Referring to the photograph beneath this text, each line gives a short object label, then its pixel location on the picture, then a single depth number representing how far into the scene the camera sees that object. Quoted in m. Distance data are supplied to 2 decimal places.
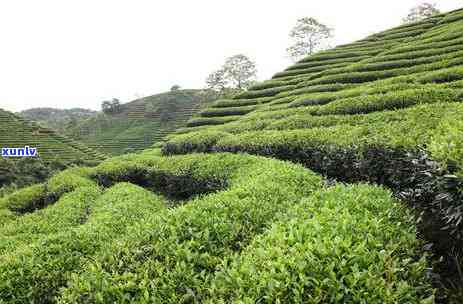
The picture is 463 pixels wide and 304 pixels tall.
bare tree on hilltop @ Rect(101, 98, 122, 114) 94.12
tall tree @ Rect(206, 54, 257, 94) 57.28
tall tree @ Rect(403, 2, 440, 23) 51.53
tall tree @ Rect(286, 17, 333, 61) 53.25
